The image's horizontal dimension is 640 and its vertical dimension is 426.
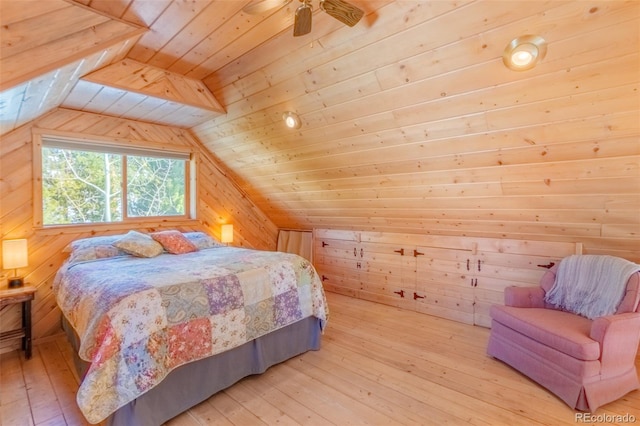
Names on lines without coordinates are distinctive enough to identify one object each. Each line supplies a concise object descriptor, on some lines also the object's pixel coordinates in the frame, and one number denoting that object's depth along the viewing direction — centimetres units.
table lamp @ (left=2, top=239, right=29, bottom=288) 275
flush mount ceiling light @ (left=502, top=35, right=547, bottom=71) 169
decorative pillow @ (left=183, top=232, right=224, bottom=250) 373
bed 179
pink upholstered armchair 204
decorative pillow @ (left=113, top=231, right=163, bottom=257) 315
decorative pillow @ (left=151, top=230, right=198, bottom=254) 340
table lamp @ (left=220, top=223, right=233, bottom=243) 458
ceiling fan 153
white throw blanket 234
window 330
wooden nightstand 268
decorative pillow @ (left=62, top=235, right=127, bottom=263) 302
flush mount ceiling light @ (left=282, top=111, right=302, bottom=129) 297
